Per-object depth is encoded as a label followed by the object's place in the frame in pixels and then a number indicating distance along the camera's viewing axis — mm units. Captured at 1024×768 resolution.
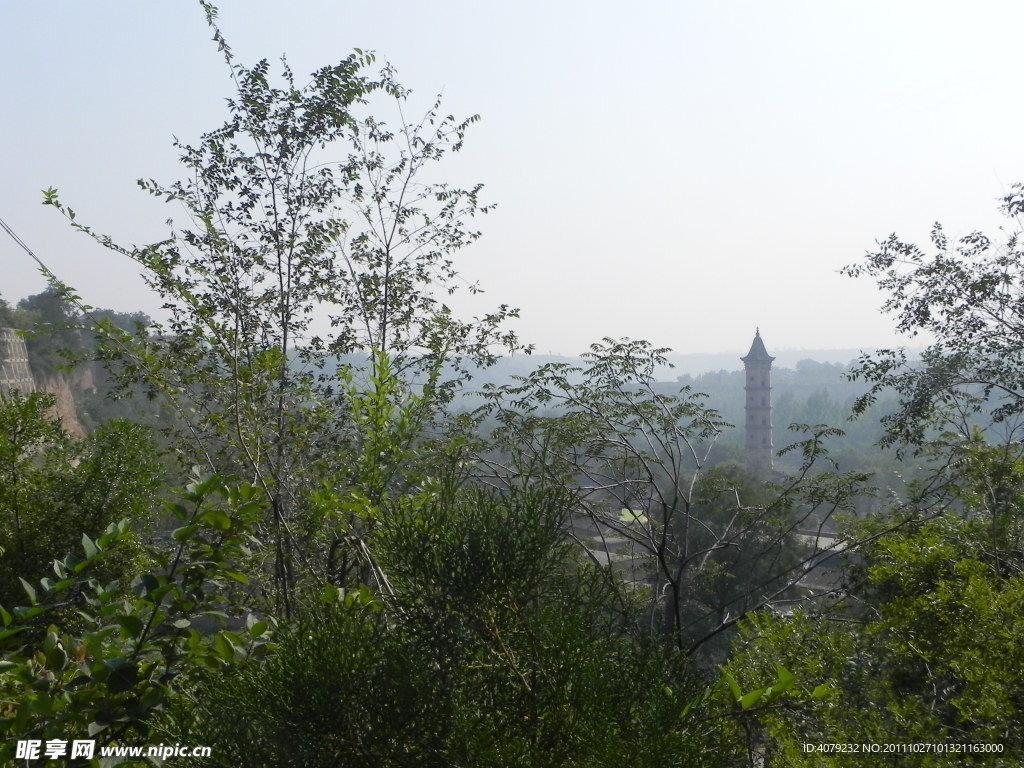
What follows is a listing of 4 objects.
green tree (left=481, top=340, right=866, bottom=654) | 5605
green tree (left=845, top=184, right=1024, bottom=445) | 6715
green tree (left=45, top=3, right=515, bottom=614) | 4113
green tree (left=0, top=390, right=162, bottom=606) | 3713
